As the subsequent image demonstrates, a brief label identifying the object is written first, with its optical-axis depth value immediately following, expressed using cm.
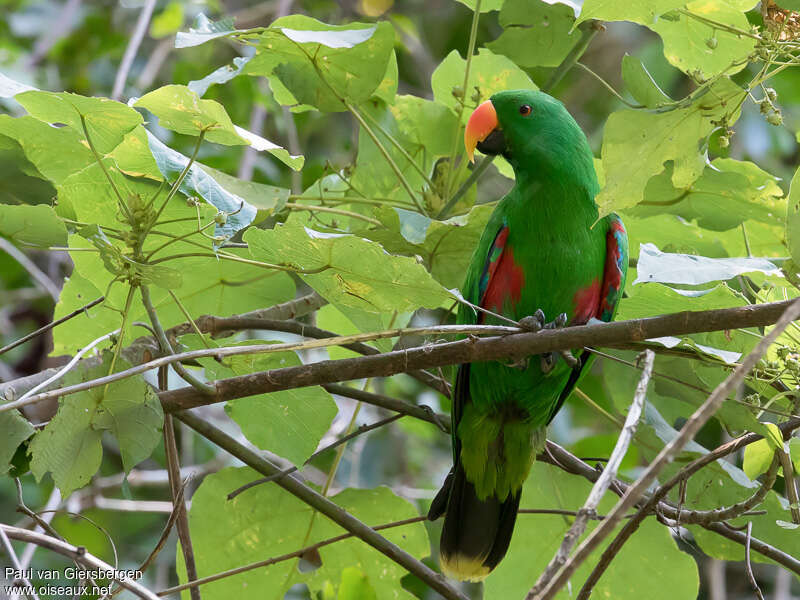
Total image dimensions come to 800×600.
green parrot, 702
